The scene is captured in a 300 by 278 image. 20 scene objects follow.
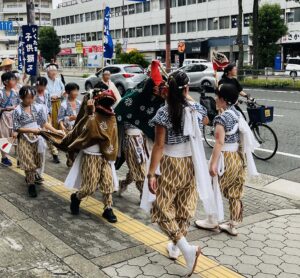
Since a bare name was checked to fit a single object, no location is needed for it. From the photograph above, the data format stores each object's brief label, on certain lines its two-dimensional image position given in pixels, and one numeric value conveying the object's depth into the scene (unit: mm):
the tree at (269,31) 38094
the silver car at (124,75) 21656
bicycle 8000
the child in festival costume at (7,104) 7633
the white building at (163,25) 47788
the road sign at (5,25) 43406
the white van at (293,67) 33394
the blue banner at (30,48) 10172
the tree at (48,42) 65500
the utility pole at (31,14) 11188
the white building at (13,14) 84750
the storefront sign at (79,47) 45156
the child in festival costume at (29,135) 5891
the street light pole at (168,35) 24681
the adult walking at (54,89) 8648
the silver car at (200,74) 23438
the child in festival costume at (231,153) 4352
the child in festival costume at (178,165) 3697
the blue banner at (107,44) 14930
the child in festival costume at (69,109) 6867
